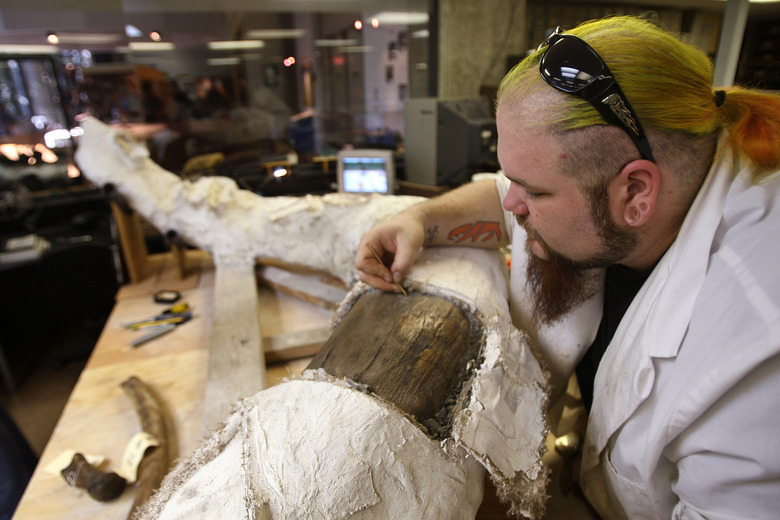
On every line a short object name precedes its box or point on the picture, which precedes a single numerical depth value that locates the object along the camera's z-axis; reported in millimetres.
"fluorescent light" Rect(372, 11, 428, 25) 3945
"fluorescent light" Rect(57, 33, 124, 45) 3312
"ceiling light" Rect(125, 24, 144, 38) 3393
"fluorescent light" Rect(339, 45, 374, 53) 4021
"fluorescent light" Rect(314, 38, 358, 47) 3947
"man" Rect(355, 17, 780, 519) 780
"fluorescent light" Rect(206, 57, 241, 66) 3738
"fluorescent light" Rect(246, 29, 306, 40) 3748
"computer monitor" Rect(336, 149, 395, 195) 3121
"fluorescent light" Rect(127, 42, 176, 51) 3466
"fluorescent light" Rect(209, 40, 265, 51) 3699
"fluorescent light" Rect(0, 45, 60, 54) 3295
